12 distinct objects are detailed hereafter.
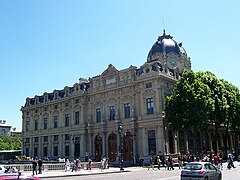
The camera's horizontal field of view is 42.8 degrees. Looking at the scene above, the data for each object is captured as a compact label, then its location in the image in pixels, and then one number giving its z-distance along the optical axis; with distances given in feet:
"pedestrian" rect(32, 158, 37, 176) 111.12
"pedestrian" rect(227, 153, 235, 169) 109.74
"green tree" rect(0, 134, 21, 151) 313.34
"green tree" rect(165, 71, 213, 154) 135.95
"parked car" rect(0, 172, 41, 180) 40.53
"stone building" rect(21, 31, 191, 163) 156.46
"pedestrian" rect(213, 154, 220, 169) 109.09
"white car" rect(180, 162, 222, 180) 62.23
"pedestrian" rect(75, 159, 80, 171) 124.42
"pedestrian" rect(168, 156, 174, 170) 119.28
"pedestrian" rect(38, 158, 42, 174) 114.45
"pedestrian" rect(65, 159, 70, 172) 124.20
